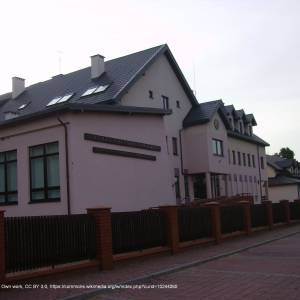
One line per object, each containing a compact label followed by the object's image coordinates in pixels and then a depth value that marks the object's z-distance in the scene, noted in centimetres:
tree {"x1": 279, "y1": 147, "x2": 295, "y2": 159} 10216
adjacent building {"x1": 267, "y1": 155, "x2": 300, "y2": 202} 6150
